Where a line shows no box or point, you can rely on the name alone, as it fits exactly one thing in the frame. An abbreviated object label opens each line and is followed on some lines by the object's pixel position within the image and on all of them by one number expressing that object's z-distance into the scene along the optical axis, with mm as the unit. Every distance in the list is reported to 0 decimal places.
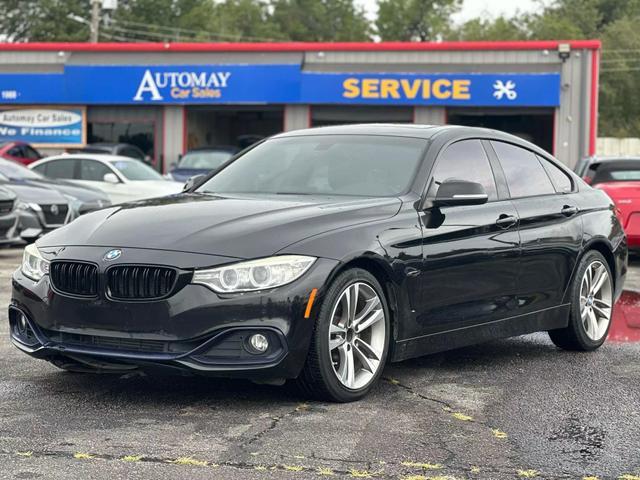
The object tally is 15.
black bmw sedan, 5508
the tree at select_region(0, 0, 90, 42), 69312
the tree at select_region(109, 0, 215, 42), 72688
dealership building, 31938
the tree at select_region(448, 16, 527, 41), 83125
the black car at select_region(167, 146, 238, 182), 26562
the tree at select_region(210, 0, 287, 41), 87000
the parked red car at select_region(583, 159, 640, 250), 13719
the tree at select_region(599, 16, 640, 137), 72125
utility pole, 45962
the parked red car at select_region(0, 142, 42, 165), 28017
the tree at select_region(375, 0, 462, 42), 83750
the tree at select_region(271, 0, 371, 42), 89688
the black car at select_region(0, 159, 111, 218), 17000
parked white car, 20469
